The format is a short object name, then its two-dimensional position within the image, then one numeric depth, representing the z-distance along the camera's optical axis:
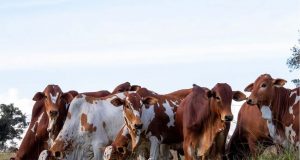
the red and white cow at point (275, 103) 12.38
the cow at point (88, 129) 13.59
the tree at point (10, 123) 58.53
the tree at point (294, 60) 36.83
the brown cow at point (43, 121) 14.23
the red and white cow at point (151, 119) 12.66
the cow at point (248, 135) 12.87
